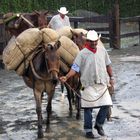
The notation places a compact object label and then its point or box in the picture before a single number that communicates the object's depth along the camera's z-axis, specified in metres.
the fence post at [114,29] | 19.69
